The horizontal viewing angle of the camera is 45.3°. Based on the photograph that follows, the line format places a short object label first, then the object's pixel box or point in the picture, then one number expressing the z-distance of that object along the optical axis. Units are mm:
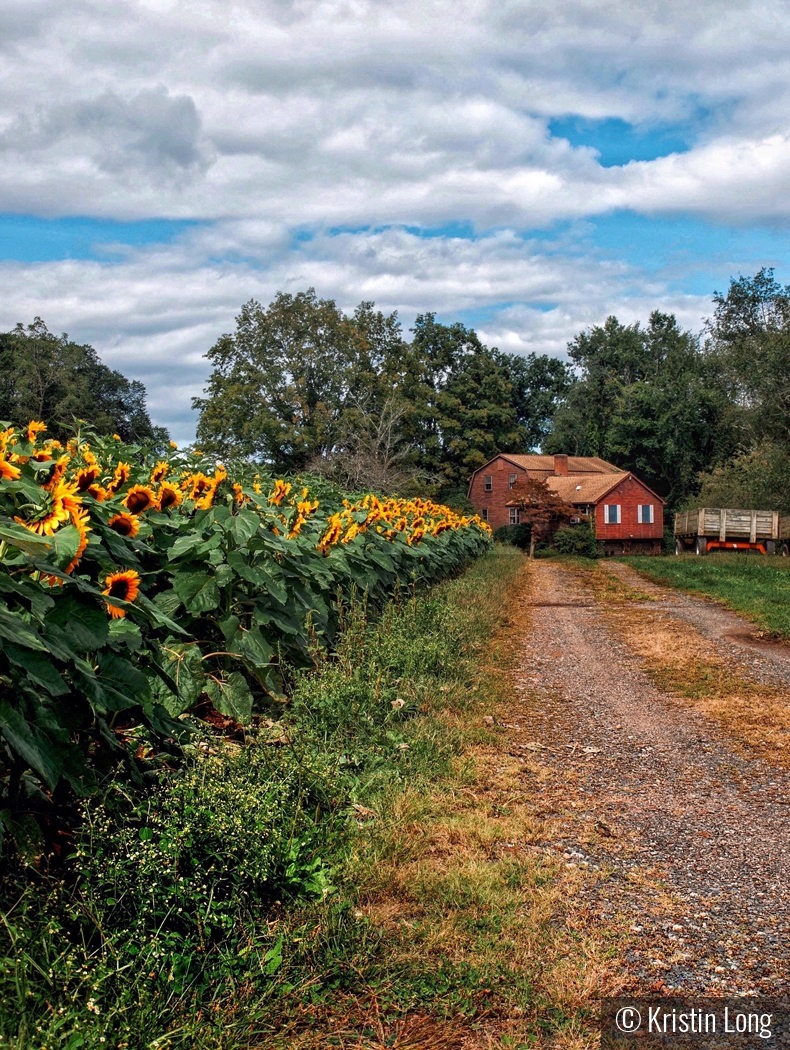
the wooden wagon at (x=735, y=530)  31344
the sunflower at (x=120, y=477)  4942
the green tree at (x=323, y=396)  48250
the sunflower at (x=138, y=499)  4520
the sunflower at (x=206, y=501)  5379
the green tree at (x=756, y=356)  31953
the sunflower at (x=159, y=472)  6150
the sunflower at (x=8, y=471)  3201
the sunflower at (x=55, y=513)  3194
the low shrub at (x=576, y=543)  39281
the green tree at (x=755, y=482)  33688
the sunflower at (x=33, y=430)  5441
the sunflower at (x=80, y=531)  3095
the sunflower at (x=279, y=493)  7156
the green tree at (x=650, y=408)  59469
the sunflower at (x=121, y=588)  3219
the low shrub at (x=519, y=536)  45269
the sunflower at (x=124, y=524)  3908
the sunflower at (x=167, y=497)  5189
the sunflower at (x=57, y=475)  3740
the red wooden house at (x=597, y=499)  53750
